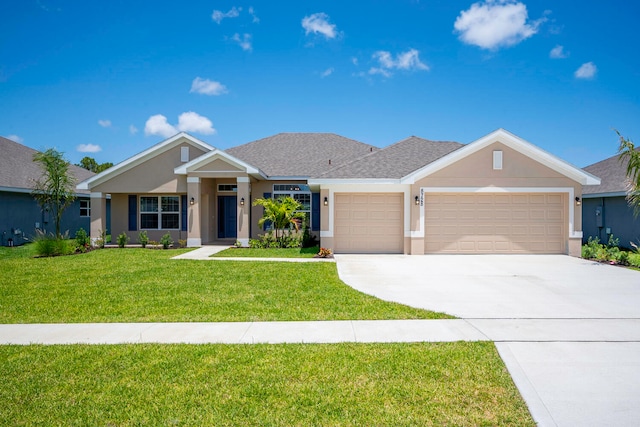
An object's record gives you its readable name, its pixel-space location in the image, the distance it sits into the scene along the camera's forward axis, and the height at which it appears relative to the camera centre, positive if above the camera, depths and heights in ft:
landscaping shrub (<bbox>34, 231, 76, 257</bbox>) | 48.70 -5.15
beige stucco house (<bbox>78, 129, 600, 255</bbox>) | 47.67 +0.99
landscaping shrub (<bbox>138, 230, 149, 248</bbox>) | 58.34 -4.98
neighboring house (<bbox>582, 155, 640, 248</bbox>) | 53.57 -0.15
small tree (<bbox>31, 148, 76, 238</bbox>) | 54.65 +3.77
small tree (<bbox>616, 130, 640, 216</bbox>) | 40.01 +4.95
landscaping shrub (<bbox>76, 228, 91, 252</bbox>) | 55.26 -4.85
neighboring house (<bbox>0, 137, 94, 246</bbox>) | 60.70 +0.49
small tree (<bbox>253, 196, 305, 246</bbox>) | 55.06 -0.54
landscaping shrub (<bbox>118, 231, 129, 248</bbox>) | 57.36 -4.98
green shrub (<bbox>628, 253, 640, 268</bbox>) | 38.92 -5.39
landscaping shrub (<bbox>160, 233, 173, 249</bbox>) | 55.93 -5.01
